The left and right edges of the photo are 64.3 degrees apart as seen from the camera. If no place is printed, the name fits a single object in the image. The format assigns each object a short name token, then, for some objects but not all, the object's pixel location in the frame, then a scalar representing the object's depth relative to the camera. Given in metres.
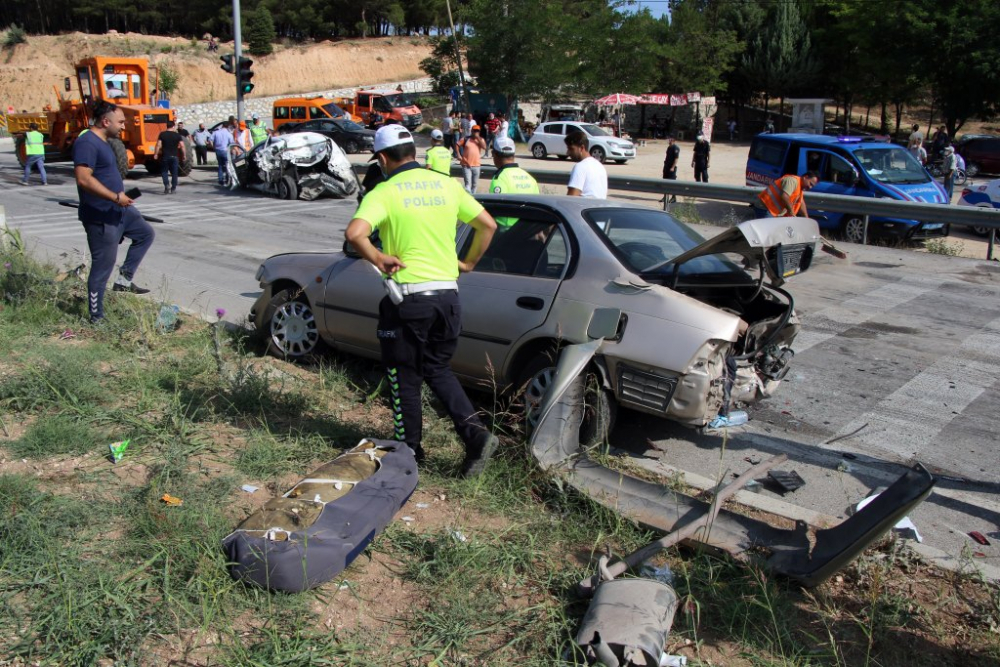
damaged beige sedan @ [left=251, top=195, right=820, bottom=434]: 4.50
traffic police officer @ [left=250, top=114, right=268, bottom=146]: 24.16
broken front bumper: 2.96
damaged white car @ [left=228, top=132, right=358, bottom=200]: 17.94
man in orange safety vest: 9.41
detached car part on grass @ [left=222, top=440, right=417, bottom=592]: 3.14
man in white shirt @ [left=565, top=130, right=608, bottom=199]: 7.93
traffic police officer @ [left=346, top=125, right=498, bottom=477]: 4.02
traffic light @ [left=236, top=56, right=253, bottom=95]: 23.20
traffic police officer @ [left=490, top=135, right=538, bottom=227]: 7.47
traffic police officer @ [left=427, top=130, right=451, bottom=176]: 10.25
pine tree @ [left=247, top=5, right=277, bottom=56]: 71.94
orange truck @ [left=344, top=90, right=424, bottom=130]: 44.57
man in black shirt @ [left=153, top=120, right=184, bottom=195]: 19.45
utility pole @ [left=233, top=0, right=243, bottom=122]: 23.61
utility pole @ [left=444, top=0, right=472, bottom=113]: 43.81
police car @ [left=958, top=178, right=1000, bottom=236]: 18.03
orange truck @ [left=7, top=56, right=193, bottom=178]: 23.39
